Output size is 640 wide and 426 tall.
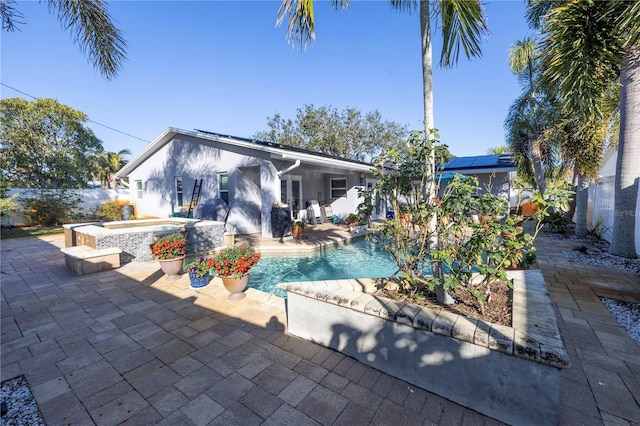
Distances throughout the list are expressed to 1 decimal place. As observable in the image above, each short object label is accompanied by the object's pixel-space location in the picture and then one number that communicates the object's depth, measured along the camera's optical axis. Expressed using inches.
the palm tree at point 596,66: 168.6
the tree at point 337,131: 885.2
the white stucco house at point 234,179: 340.8
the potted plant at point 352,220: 421.9
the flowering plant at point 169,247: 190.5
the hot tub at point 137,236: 242.7
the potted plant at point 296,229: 340.8
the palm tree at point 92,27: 180.5
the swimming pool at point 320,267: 218.3
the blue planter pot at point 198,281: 170.8
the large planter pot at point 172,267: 191.6
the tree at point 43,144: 594.9
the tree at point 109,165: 869.8
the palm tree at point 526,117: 404.8
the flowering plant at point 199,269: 167.0
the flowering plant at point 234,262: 152.3
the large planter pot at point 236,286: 153.0
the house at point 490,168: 536.8
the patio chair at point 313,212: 464.8
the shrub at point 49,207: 458.9
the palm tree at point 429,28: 121.8
